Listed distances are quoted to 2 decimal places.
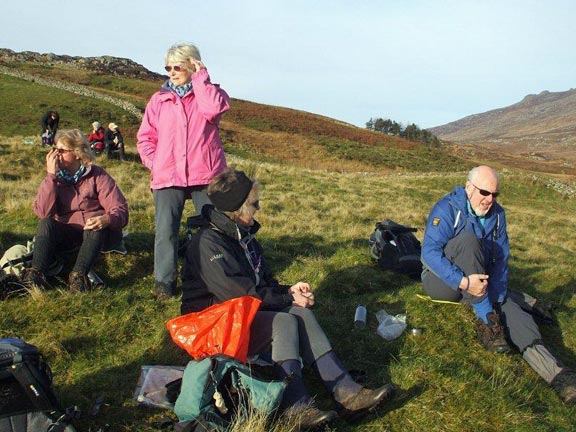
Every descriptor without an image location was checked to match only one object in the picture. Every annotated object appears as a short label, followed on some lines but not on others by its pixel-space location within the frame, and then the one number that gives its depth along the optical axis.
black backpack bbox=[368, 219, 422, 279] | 6.50
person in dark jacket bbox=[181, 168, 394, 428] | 3.28
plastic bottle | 4.72
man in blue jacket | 4.67
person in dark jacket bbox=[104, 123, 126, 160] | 17.02
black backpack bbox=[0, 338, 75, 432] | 2.65
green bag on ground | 2.92
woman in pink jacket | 5.01
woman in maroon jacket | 4.99
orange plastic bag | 3.29
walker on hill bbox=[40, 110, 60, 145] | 18.59
